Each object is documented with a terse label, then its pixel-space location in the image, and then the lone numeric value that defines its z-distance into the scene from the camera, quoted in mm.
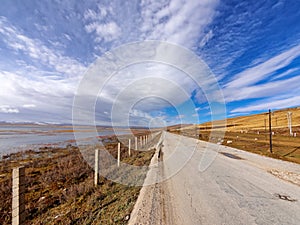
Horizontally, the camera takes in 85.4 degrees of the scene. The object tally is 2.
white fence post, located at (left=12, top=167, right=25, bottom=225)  3330
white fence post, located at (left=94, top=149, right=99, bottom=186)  7064
